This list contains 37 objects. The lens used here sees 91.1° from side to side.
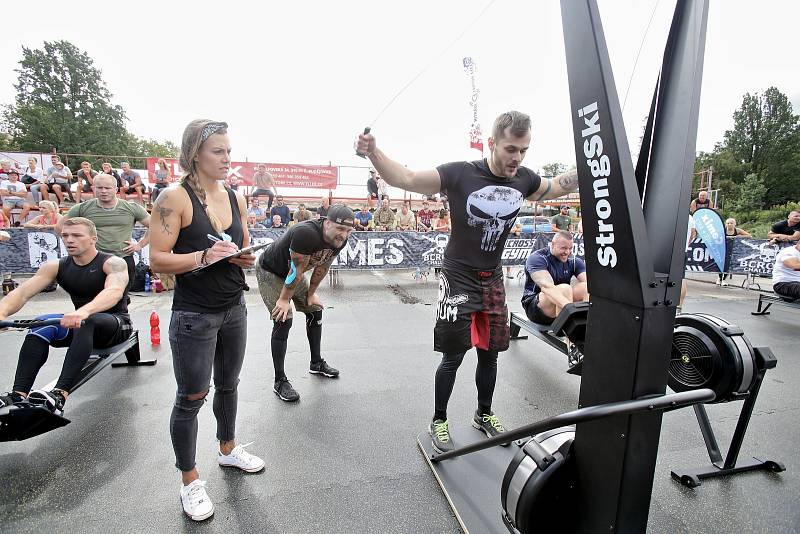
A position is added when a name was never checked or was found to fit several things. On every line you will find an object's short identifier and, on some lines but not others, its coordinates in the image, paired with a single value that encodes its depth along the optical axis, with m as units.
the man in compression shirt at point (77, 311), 2.57
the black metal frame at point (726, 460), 2.24
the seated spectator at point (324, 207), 11.67
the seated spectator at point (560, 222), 9.77
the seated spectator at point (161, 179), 10.55
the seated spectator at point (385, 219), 10.99
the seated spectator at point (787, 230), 7.14
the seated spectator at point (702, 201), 8.77
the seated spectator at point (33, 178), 12.11
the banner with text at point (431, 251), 8.66
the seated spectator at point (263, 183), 13.23
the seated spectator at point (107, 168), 11.18
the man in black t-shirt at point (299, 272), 2.96
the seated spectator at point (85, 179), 11.60
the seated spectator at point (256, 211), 11.41
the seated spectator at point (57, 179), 12.35
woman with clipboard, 1.75
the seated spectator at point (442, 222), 11.28
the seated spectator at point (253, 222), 10.26
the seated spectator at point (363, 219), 11.24
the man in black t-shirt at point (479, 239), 2.13
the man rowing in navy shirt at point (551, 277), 3.86
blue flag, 7.97
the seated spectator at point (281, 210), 10.67
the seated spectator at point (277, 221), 9.77
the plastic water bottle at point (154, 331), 4.38
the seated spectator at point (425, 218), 13.24
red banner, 17.21
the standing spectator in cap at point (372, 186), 14.19
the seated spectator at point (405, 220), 11.66
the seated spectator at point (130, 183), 12.11
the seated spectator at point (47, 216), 8.29
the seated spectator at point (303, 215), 6.43
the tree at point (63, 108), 33.69
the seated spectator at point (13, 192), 11.20
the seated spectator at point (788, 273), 5.30
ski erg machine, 1.11
